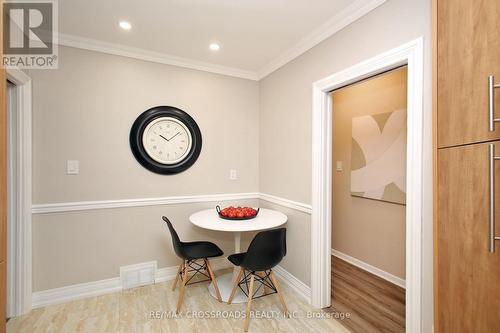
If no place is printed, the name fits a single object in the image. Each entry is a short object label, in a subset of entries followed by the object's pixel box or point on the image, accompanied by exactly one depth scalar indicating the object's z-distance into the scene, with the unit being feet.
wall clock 8.71
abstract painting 8.83
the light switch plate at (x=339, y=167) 11.43
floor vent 8.52
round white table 7.32
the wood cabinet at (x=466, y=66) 3.08
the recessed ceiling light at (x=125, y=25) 7.07
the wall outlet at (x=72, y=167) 7.87
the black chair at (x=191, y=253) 7.38
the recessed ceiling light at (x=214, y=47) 8.33
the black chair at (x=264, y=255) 6.58
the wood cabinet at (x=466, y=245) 3.13
